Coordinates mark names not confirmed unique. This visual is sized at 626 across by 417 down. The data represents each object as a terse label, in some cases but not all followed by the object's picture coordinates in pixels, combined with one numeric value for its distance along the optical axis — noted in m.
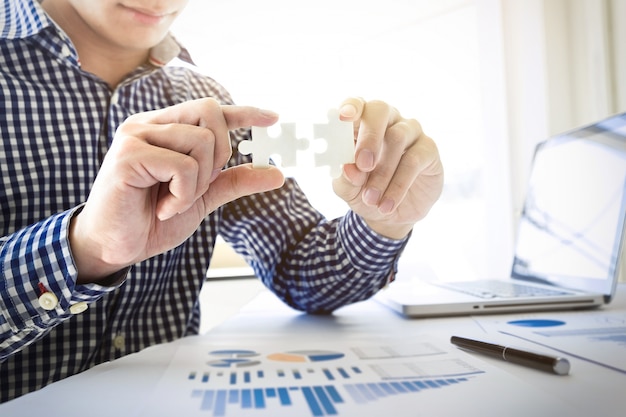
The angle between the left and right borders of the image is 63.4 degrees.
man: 0.51
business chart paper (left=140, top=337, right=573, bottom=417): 0.43
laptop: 0.85
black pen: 0.50
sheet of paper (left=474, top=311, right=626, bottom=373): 0.57
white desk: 0.42
